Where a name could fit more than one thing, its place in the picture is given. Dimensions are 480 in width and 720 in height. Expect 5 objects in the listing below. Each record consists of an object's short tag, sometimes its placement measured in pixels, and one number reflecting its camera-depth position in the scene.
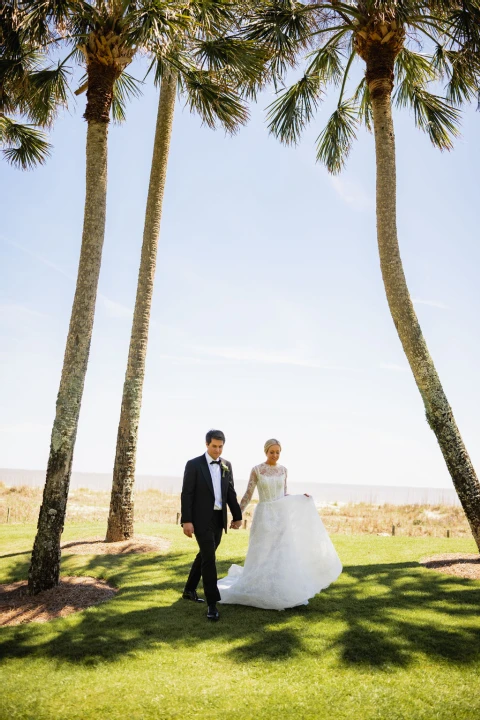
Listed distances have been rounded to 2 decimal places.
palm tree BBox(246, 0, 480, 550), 9.17
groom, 6.16
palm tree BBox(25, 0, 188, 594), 7.79
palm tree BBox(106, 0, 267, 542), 9.70
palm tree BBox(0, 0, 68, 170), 8.23
